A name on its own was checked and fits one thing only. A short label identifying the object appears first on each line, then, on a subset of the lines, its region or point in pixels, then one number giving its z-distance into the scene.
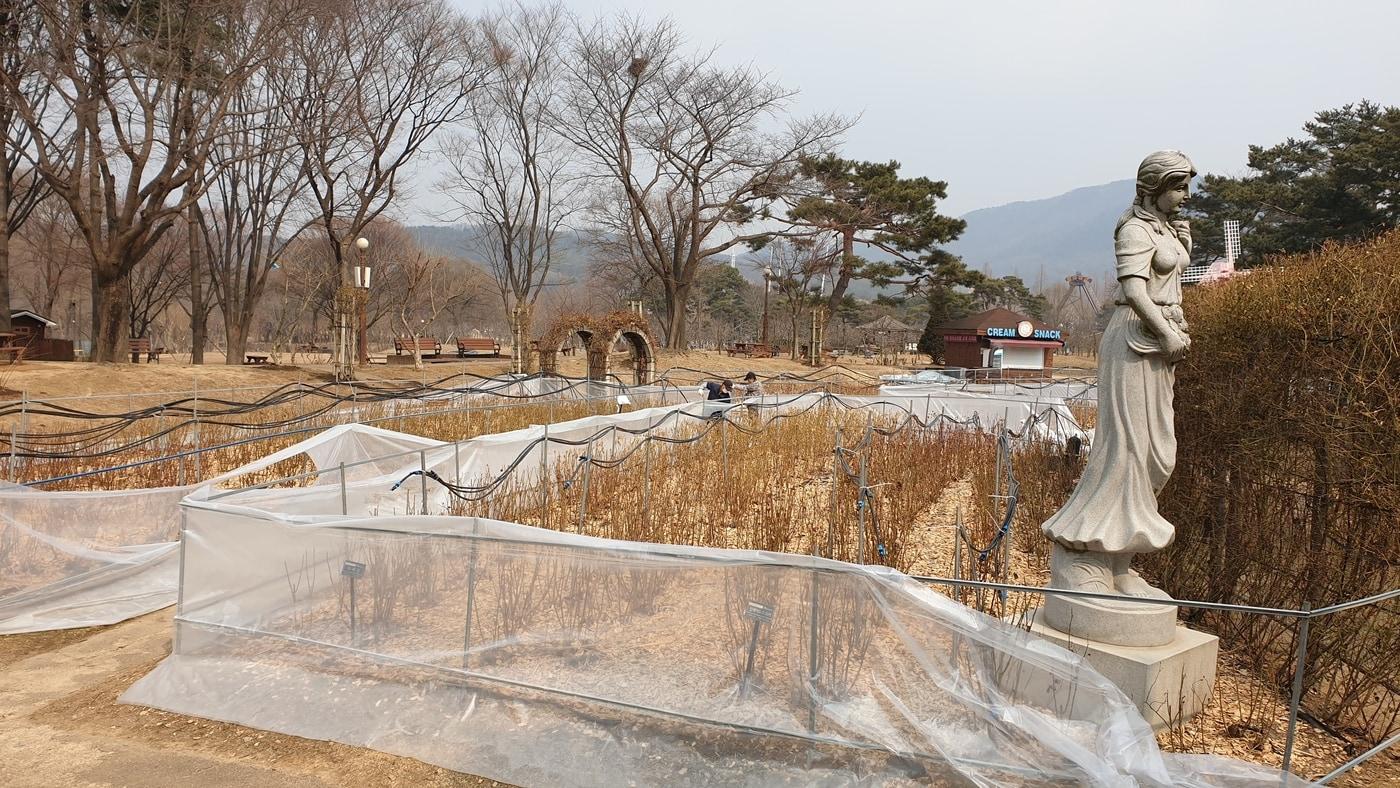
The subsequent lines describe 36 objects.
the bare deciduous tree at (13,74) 16.34
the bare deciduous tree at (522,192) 29.67
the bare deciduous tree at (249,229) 25.25
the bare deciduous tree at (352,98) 22.20
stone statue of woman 3.63
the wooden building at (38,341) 22.02
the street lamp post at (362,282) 19.88
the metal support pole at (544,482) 6.61
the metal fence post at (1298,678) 2.77
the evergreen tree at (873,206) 29.36
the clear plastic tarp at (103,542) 5.41
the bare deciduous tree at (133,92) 15.80
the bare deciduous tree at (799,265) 35.81
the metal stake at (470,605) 3.88
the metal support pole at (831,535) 5.13
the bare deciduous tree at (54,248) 30.12
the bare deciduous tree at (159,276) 32.56
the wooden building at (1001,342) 31.48
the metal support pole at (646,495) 6.63
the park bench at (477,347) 33.97
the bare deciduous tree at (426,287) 29.89
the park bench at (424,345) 31.84
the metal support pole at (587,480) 6.78
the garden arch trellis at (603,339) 17.55
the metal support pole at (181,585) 4.34
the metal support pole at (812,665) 3.23
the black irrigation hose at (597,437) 6.10
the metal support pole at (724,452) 8.44
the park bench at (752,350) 34.94
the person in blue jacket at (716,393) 13.87
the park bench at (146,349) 27.55
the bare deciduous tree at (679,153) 27.81
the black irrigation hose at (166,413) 8.70
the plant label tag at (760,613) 3.35
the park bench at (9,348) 15.90
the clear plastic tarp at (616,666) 3.01
